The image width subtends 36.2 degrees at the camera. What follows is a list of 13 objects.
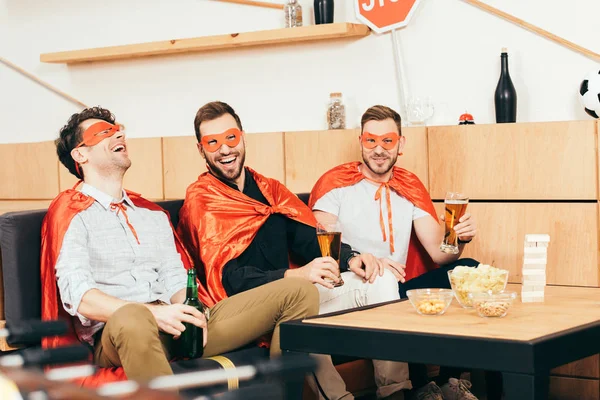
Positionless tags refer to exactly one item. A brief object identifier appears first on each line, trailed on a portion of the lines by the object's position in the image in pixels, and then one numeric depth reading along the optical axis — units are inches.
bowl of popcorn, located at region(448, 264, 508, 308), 116.1
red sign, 185.9
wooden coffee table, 96.4
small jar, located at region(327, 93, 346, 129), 189.8
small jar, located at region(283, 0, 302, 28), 195.2
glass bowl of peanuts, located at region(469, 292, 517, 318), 109.3
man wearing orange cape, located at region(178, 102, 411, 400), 137.7
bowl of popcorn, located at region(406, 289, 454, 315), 114.3
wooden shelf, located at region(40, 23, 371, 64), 189.3
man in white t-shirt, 159.5
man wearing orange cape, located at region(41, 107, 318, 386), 110.7
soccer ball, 160.1
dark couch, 123.3
